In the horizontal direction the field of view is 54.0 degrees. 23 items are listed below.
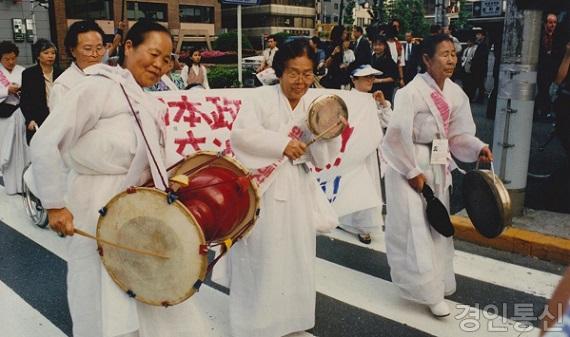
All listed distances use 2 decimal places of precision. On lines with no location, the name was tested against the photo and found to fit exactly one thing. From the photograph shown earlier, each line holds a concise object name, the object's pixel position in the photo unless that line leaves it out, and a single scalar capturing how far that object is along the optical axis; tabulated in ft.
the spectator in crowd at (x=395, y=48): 35.75
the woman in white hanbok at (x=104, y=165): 8.16
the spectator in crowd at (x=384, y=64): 30.99
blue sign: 32.60
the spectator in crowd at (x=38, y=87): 18.31
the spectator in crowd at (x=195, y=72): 36.04
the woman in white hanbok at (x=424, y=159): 12.31
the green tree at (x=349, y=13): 183.79
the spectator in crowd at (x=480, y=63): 44.98
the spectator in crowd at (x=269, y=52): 45.92
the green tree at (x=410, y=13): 161.23
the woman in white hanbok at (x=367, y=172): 17.66
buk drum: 7.72
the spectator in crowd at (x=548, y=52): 23.62
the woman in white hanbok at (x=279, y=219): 10.96
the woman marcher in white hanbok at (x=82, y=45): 14.90
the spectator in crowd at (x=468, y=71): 47.60
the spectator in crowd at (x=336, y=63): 34.01
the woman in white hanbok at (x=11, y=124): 22.15
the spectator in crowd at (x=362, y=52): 31.12
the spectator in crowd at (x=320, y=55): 38.22
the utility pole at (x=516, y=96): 16.84
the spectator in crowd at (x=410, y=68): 37.99
